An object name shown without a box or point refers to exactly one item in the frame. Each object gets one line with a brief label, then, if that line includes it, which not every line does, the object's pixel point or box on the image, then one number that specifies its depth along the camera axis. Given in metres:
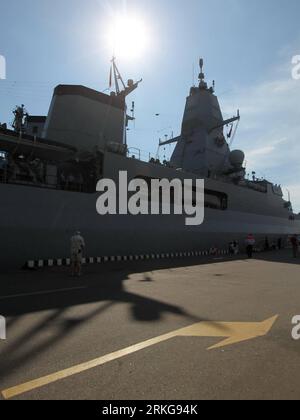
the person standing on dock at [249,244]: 22.89
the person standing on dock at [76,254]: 13.29
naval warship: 16.42
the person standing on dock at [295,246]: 23.48
